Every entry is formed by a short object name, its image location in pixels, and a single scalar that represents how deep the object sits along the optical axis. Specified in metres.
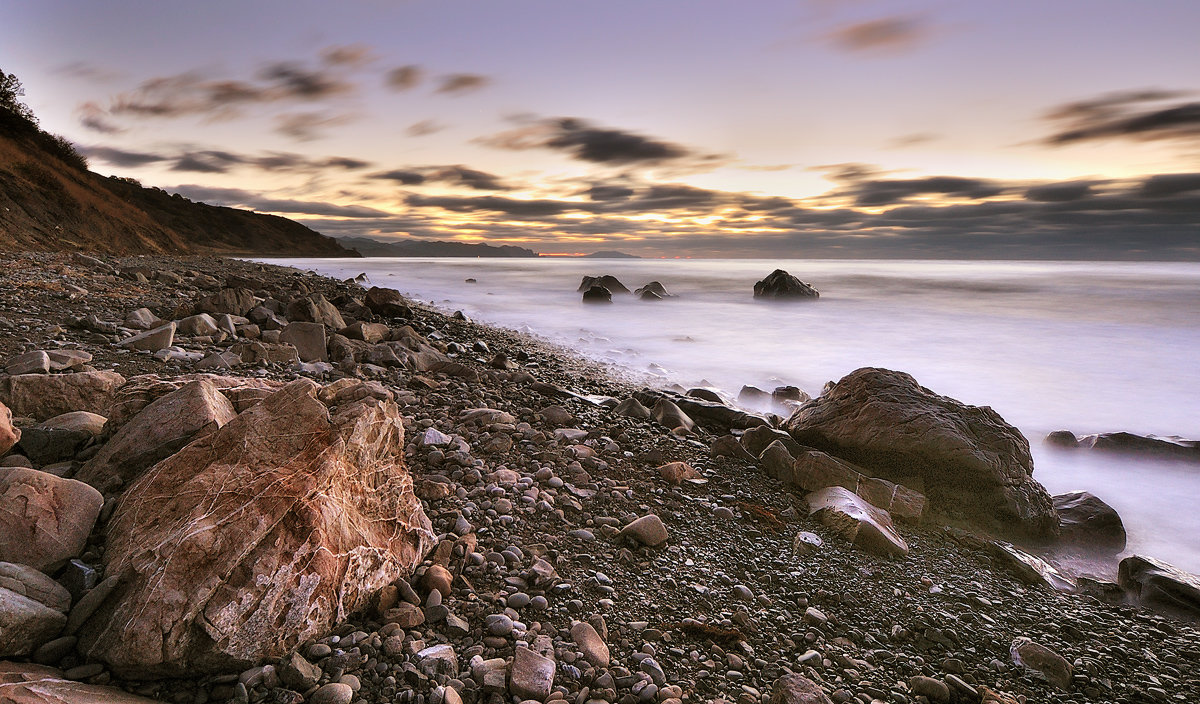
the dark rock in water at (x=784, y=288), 27.22
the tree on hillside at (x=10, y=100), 32.53
